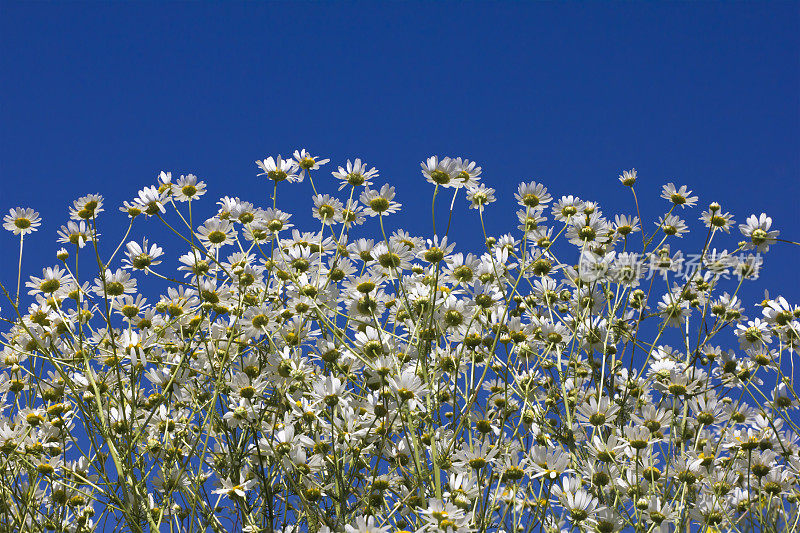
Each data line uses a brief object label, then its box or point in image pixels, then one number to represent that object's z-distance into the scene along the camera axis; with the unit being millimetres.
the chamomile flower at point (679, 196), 2789
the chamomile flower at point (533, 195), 2469
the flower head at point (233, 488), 1882
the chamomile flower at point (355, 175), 2336
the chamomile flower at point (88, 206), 2322
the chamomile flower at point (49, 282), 2371
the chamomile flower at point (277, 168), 2375
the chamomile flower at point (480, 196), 2242
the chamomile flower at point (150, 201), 2348
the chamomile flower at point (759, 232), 2588
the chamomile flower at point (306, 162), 2410
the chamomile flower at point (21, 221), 2557
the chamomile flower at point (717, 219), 2701
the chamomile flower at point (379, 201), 2232
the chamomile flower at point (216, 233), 2453
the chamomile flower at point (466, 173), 2191
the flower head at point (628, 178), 2806
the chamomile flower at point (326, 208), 2336
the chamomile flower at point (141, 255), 2353
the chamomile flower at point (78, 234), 2354
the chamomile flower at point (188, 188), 2426
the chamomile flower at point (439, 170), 2188
